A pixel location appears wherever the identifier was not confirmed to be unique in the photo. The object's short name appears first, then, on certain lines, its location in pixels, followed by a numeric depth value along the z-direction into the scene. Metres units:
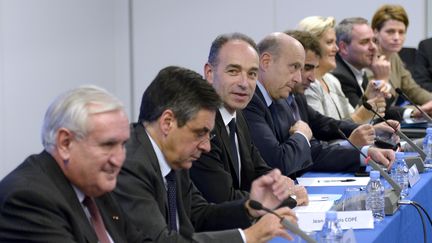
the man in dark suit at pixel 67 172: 2.73
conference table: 4.06
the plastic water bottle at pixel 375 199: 4.38
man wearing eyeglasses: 3.51
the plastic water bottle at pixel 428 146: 6.13
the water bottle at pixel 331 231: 3.66
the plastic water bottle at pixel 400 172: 5.10
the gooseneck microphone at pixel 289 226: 3.35
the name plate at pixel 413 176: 5.26
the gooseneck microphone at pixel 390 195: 4.44
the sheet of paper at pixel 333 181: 5.40
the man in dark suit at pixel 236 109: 4.75
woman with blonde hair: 7.55
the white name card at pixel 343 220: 4.08
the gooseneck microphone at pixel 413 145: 6.11
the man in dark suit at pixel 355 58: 8.50
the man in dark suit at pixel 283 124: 5.58
